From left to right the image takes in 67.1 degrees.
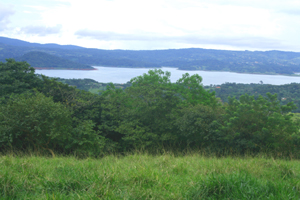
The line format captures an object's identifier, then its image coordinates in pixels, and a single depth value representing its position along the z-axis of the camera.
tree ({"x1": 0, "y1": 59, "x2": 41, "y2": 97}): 16.09
